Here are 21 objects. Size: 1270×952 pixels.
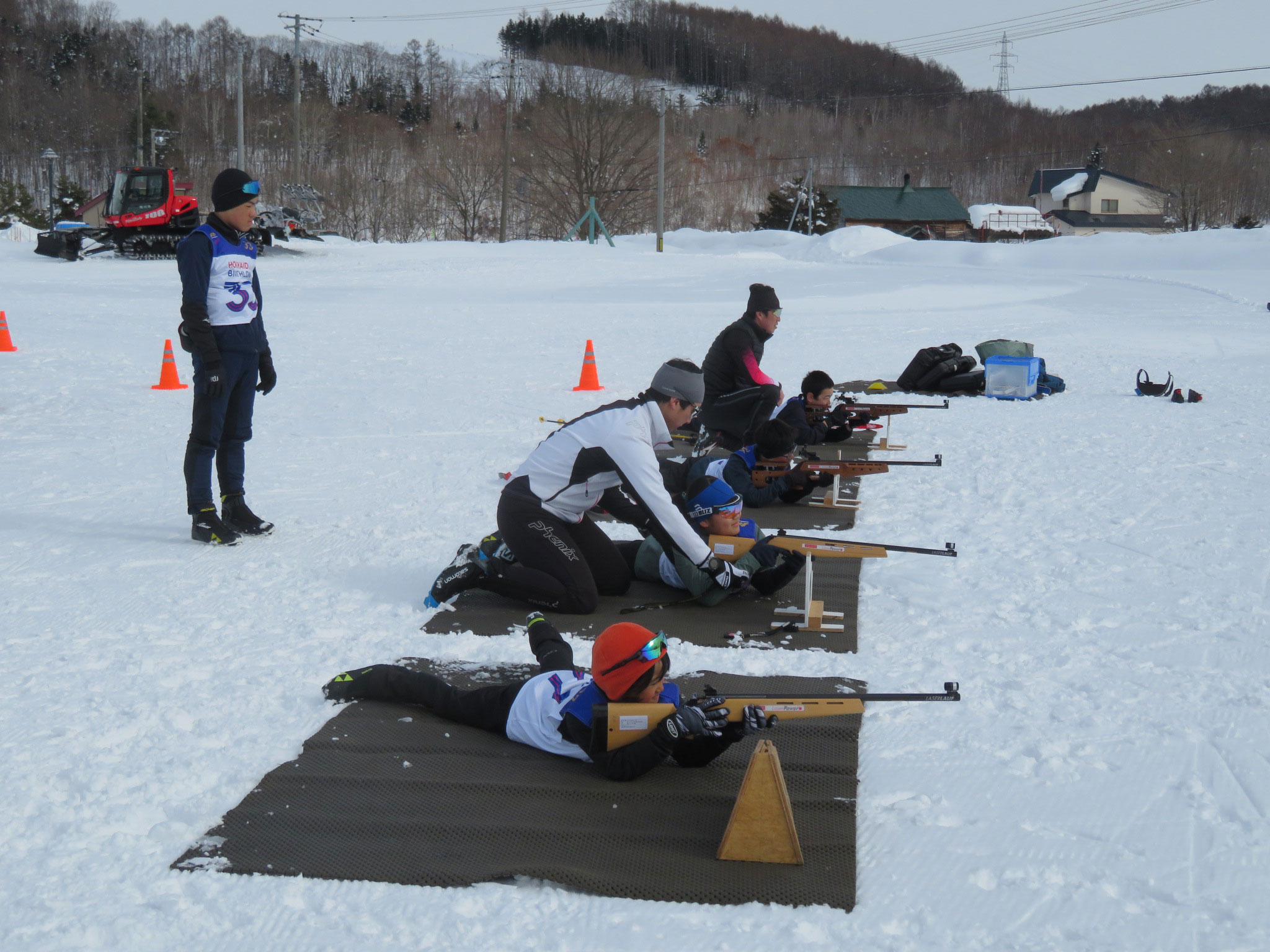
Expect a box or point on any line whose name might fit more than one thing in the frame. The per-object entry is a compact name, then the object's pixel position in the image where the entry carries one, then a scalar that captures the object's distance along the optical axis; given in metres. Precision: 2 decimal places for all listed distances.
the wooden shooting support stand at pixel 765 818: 2.77
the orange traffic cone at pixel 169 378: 10.38
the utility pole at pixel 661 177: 34.50
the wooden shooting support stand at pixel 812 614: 4.45
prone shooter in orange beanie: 3.11
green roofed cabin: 59.19
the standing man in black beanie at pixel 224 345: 5.27
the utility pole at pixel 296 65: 35.44
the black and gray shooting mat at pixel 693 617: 4.39
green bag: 11.65
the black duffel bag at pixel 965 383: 10.86
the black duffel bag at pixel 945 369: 10.93
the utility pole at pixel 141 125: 44.15
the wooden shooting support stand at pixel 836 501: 6.55
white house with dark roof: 63.62
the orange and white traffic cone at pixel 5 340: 12.20
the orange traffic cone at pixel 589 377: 10.55
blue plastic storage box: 10.50
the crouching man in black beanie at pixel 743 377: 7.38
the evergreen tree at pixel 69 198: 41.91
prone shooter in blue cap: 4.77
